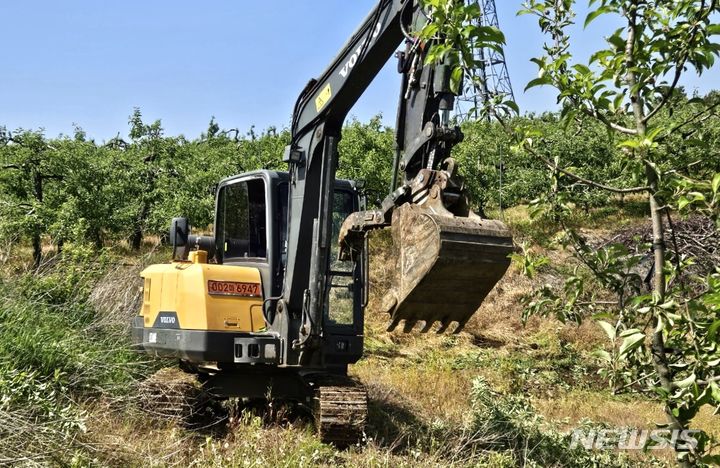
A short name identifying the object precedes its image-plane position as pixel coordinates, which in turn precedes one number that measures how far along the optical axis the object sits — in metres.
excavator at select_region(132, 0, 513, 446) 5.14
